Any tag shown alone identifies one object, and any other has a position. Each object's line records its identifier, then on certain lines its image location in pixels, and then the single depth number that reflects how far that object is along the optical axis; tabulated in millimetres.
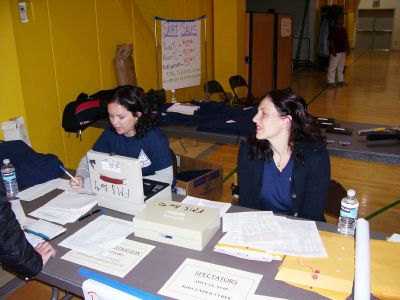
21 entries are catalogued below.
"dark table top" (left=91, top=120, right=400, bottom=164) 2391
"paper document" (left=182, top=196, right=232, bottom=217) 1745
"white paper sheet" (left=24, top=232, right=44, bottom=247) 1535
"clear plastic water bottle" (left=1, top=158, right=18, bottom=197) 1977
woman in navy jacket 1901
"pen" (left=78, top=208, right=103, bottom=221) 1721
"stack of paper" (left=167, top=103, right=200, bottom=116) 3396
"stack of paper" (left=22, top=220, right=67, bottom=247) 1564
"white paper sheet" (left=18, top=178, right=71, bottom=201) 1962
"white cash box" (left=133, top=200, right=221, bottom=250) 1433
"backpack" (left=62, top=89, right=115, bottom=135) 3291
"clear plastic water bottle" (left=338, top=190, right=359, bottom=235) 1496
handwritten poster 4332
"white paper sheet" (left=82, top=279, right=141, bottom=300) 923
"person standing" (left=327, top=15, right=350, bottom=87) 8695
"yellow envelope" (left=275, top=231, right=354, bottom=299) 1193
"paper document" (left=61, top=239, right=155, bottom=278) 1343
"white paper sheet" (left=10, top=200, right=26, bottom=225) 1702
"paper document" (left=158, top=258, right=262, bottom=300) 1191
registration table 1219
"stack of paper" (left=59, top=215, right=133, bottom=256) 1473
